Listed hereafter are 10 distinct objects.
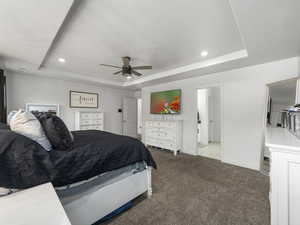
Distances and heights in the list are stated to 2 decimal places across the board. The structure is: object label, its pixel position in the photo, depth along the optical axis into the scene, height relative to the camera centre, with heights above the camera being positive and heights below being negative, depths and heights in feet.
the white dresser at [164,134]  12.60 -2.28
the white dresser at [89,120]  13.94 -0.89
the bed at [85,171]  3.31 -1.89
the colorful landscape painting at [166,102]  13.52 +1.15
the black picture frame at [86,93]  14.28 +1.75
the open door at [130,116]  19.01 -0.60
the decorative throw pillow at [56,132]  4.23 -0.65
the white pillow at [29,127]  3.93 -0.47
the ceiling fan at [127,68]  8.72 +3.02
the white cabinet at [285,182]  3.16 -1.79
